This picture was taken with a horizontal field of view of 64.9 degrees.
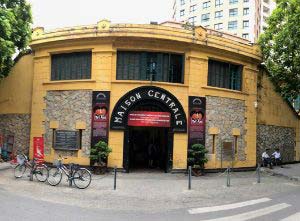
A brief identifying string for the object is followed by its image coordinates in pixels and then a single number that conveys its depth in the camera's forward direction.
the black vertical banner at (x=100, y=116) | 12.49
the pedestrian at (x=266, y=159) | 15.36
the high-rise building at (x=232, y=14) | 40.63
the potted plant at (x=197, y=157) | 12.42
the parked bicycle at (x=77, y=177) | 9.42
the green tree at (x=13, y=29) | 10.48
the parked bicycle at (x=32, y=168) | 10.15
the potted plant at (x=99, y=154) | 11.90
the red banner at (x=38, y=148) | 11.64
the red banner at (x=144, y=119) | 12.62
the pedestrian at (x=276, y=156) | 15.86
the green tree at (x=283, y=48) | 13.59
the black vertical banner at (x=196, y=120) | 13.00
